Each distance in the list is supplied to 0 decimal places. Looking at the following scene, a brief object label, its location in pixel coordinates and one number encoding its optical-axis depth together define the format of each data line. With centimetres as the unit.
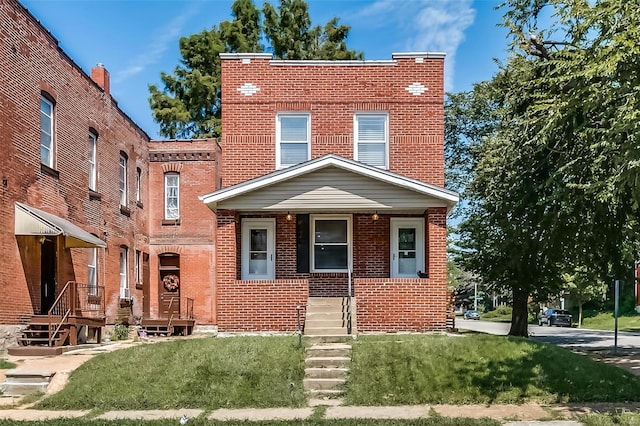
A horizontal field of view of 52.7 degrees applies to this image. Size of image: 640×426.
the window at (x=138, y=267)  2584
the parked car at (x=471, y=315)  6869
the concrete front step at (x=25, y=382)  1098
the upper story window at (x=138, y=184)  2636
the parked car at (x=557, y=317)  4791
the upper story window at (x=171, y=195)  2817
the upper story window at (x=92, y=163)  2123
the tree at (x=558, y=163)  1085
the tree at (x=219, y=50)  4100
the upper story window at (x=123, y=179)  2442
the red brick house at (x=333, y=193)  1572
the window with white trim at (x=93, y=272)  2070
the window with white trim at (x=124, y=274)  2408
